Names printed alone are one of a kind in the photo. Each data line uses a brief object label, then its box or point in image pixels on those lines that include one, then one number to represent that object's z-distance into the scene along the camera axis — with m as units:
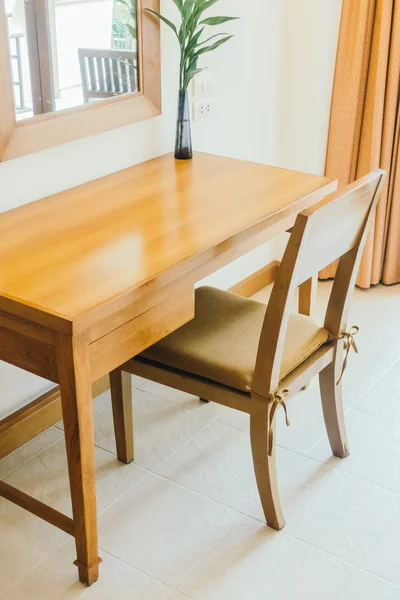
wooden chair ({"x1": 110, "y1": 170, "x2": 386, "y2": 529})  1.62
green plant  2.12
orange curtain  2.78
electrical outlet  2.49
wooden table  1.45
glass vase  2.20
